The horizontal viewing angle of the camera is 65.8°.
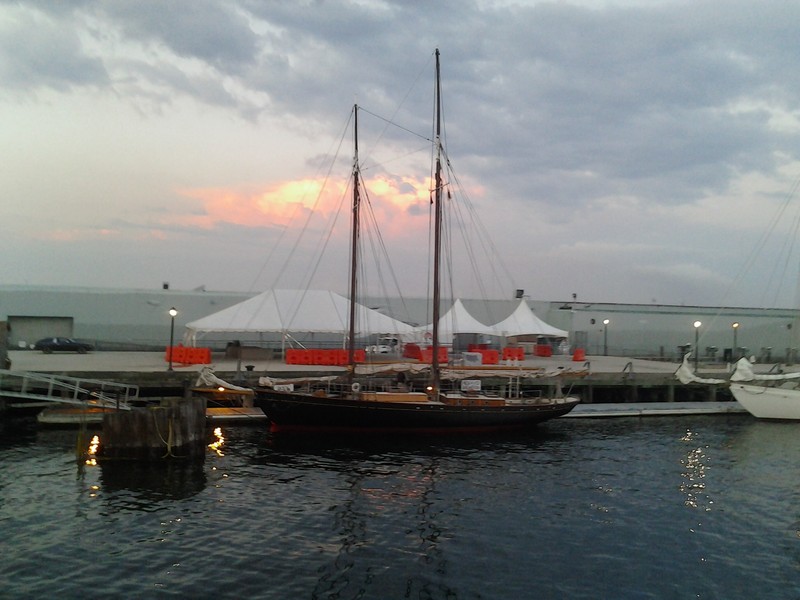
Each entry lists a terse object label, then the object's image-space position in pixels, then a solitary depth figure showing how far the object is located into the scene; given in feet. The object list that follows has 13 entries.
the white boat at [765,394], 98.63
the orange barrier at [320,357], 110.01
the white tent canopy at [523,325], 146.00
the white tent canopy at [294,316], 118.93
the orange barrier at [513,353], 127.95
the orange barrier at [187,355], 102.94
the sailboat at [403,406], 77.66
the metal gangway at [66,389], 71.72
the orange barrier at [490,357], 122.31
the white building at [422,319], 147.33
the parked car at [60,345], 125.08
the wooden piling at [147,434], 61.36
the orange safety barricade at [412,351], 123.48
